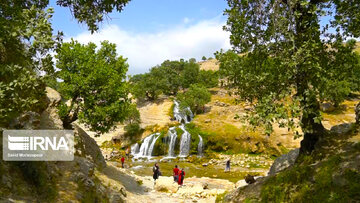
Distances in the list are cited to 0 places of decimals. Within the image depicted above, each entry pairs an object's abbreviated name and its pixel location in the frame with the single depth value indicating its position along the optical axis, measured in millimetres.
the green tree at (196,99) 64375
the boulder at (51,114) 16191
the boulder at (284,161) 14319
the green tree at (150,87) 80500
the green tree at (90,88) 18094
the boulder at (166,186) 20000
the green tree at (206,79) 88500
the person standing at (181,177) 21064
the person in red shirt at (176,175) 21762
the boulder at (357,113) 12116
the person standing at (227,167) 34406
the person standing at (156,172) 21406
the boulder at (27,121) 12056
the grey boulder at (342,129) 11828
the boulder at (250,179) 13108
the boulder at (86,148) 18111
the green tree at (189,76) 87875
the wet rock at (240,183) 19717
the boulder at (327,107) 58753
